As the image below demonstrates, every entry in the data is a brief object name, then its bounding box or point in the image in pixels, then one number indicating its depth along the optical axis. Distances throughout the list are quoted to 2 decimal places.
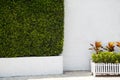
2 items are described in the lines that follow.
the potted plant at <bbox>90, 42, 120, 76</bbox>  9.89
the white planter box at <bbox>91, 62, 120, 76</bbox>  9.89
